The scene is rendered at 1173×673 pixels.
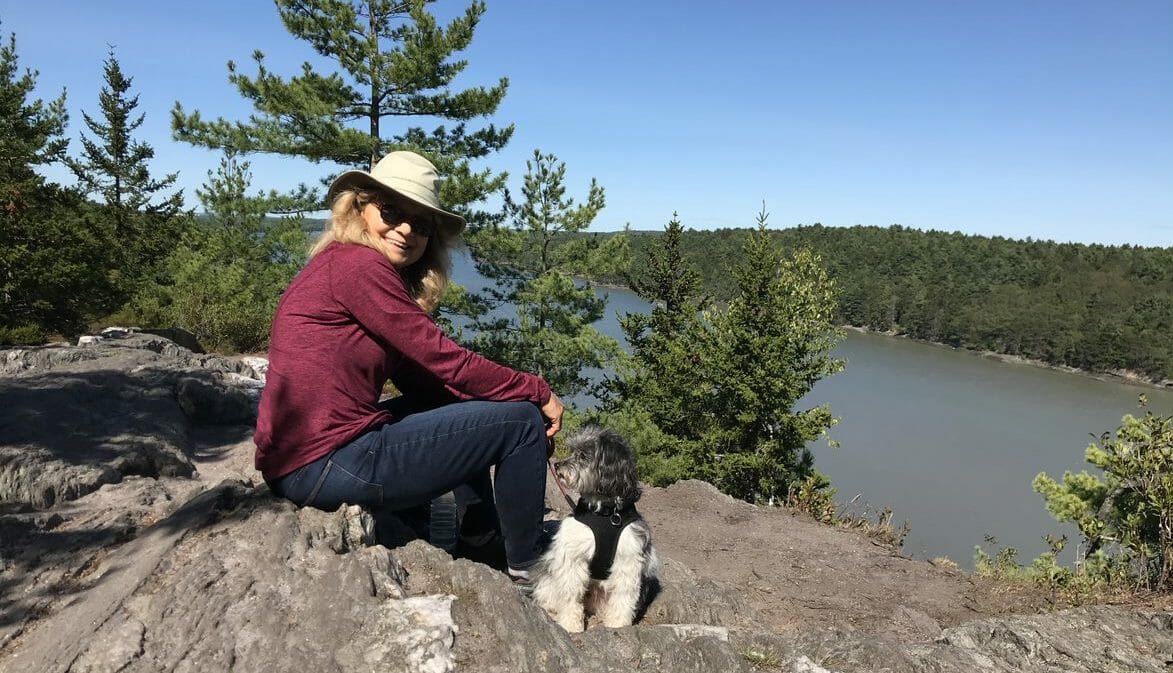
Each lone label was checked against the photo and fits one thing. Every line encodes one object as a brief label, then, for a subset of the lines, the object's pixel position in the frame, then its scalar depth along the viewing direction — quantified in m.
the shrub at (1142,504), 4.09
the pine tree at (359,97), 10.95
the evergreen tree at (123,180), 24.34
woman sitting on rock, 1.79
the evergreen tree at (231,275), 11.74
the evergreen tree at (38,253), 11.45
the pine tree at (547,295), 16.42
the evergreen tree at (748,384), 15.88
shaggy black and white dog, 2.21
